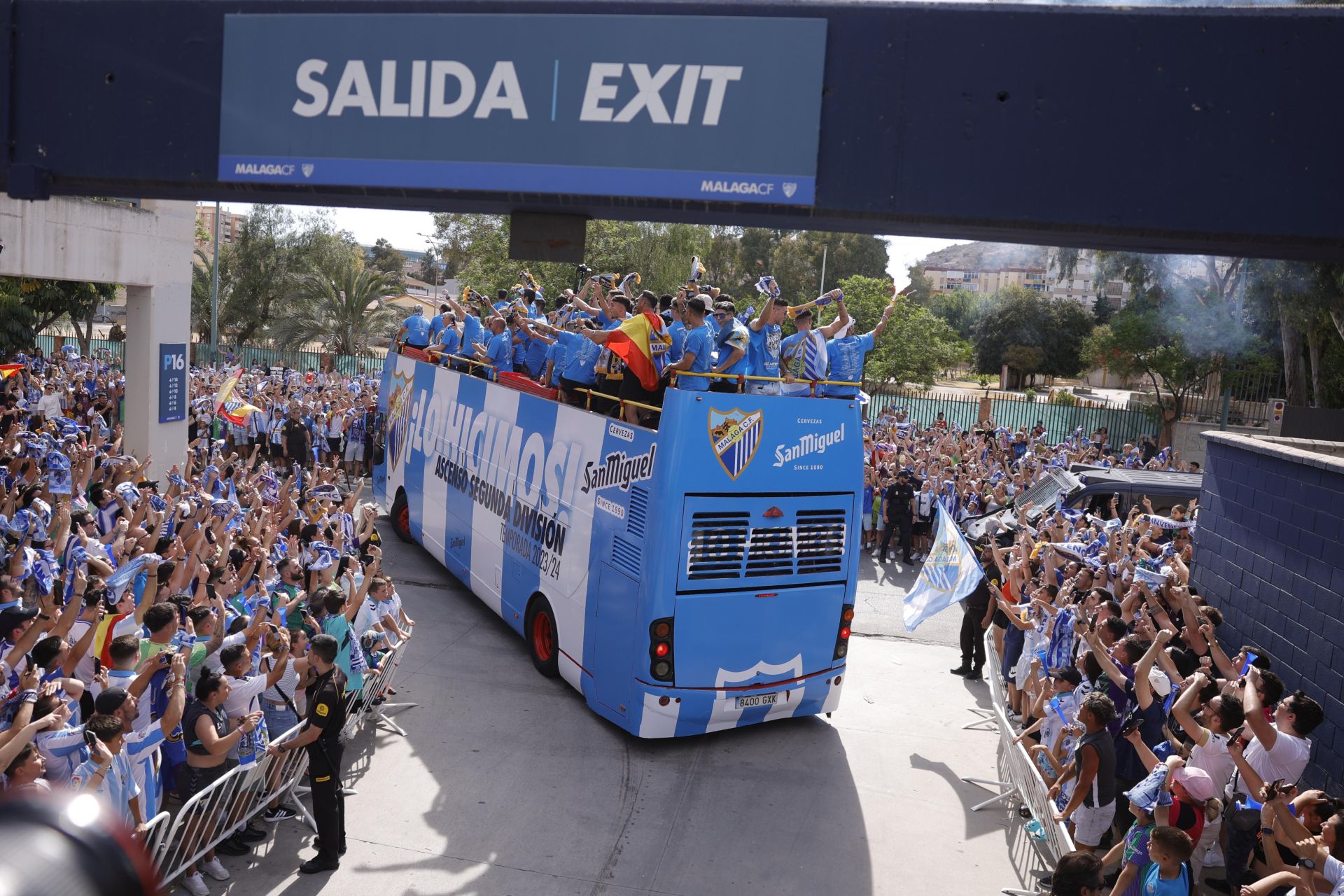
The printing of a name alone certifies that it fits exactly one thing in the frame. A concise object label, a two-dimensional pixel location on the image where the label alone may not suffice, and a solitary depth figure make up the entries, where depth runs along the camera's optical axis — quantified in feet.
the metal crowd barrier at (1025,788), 23.50
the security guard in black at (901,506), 60.90
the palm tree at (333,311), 129.70
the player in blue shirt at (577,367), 34.71
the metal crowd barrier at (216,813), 19.74
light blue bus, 28.71
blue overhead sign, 17.20
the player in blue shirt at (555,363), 36.66
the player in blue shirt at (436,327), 53.72
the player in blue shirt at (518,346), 43.57
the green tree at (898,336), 123.95
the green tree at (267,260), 147.95
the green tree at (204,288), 141.49
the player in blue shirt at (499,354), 44.19
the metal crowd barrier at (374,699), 27.89
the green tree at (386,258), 265.95
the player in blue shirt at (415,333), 55.26
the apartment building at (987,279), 382.01
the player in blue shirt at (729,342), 30.14
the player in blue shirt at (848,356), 31.37
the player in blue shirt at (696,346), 29.25
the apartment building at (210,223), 177.51
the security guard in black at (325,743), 22.12
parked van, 50.72
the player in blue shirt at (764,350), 31.01
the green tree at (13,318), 80.79
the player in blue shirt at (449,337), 52.34
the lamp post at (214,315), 108.27
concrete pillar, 51.34
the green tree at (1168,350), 108.99
